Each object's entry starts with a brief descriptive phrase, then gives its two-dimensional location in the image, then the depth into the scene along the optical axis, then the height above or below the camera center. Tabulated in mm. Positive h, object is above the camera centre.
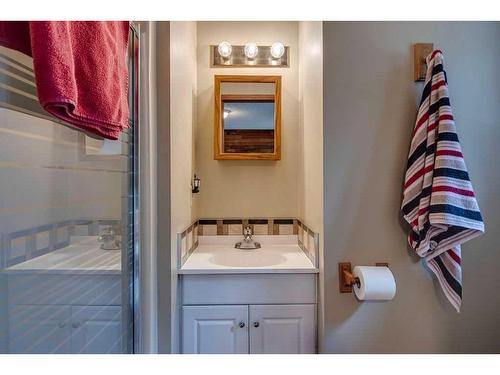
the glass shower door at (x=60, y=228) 564 -109
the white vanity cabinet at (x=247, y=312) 1268 -597
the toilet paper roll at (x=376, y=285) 1038 -387
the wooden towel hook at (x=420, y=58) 1111 +536
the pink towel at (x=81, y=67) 509 +274
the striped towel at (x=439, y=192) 945 -21
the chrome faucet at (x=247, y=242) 1688 -358
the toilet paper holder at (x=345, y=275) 1126 -377
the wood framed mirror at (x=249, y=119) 1738 +447
